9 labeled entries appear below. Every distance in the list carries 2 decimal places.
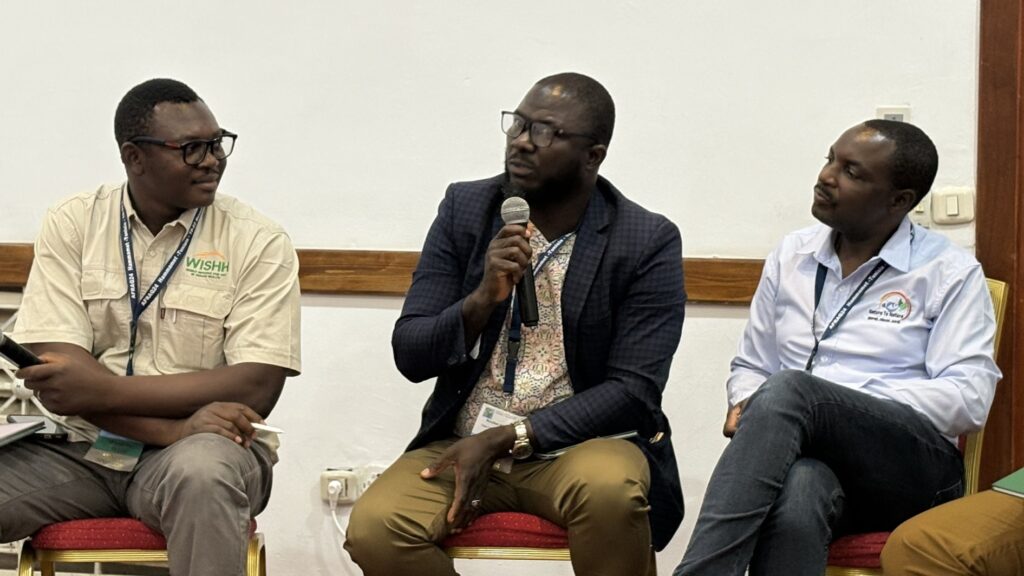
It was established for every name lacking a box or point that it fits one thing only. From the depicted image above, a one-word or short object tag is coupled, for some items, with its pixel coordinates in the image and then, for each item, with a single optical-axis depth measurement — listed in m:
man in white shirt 5.32
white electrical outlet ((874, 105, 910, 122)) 7.24
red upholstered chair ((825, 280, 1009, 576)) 5.57
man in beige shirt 5.83
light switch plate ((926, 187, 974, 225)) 7.20
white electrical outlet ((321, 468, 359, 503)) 8.05
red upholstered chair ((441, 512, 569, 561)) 5.77
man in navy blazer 5.74
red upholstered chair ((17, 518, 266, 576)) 5.75
